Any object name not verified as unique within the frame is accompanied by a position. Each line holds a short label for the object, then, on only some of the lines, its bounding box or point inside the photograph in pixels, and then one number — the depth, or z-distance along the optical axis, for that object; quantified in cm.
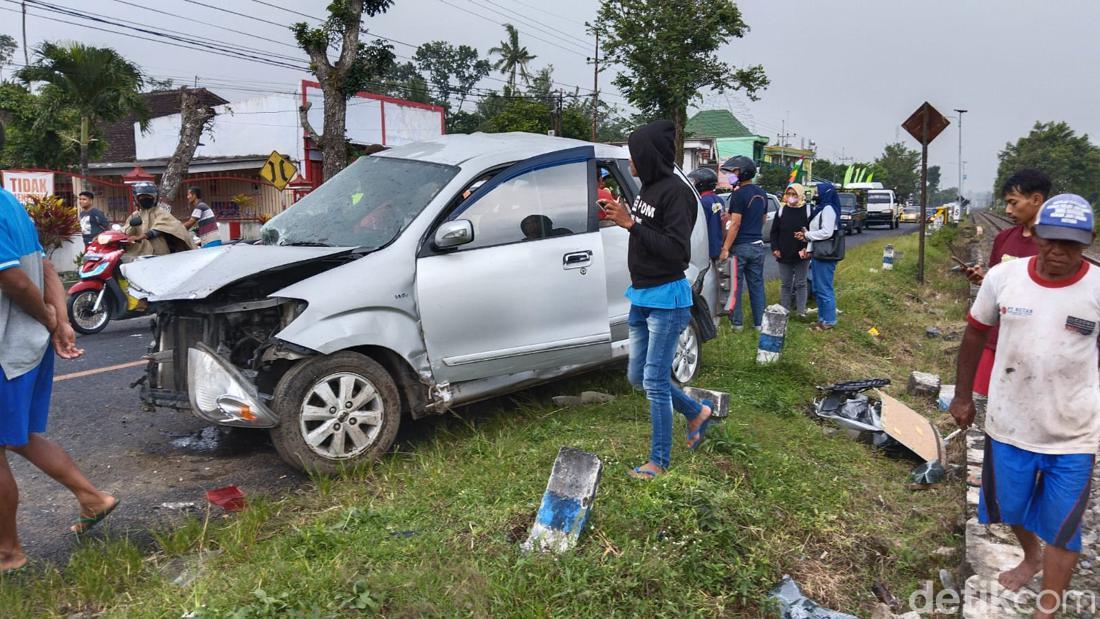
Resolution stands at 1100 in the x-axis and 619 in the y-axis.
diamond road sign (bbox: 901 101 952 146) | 1288
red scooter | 925
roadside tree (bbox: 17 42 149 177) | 2080
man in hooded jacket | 407
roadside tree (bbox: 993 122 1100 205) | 6544
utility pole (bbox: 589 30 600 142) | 3765
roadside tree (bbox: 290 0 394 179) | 1655
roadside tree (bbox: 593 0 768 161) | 2947
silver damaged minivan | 439
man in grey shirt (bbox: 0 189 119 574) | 332
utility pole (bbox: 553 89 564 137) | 3764
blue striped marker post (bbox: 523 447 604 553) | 342
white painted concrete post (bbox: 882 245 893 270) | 1559
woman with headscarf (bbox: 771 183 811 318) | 909
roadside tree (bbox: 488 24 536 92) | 6184
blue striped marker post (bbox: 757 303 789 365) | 709
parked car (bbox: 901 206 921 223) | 4956
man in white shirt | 300
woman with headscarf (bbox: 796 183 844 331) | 888
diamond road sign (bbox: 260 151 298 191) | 1878
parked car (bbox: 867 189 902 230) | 3994
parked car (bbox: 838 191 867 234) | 3133
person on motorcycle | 936
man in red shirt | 420
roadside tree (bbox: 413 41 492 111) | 8138
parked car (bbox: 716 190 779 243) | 2081
